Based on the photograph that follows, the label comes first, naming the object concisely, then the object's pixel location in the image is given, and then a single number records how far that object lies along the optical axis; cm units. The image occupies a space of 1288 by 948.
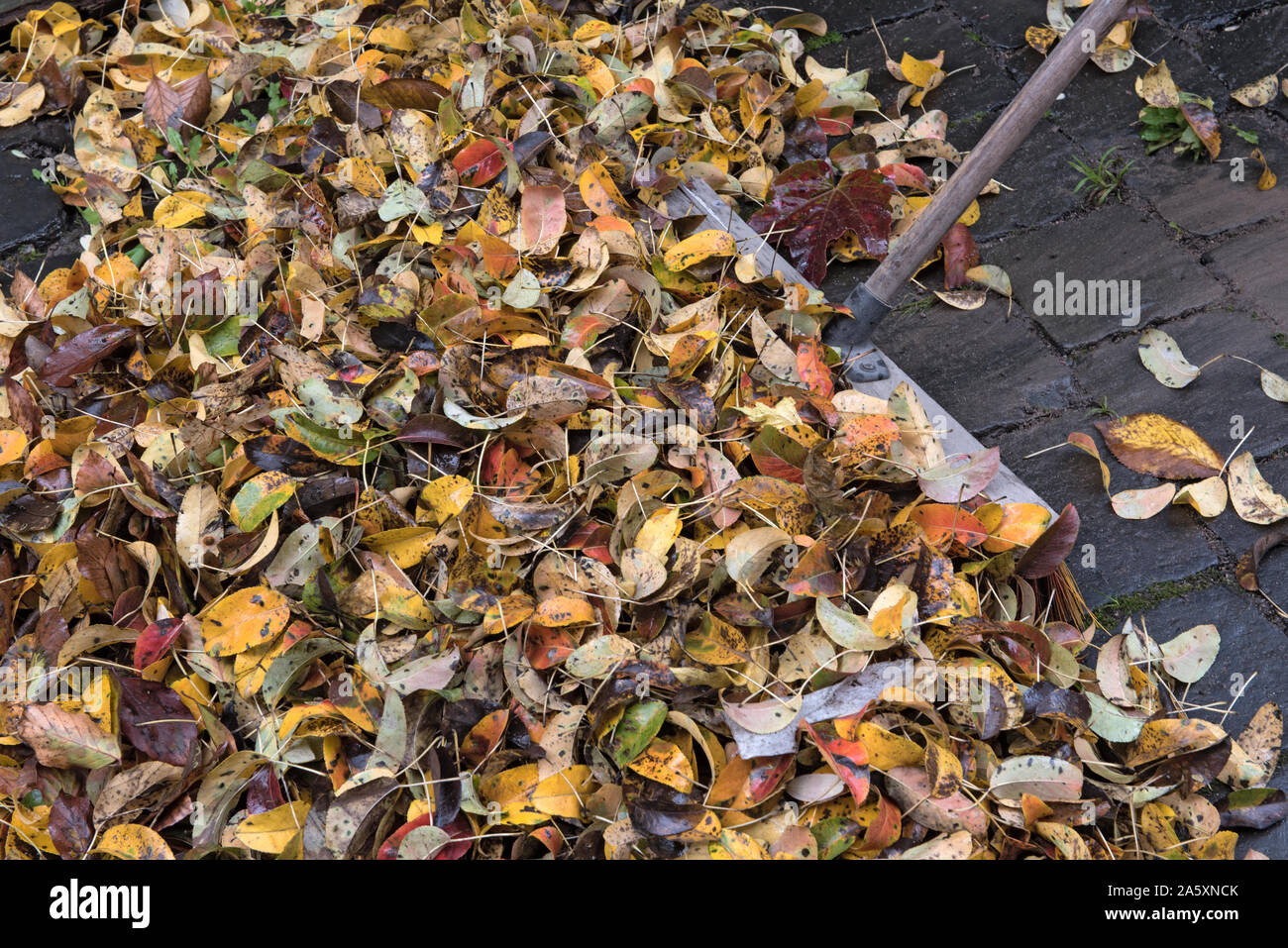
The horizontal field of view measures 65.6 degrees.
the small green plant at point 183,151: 204
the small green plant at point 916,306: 189
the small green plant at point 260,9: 234
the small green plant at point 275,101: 213
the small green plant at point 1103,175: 202
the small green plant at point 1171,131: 206
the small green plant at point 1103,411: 173
